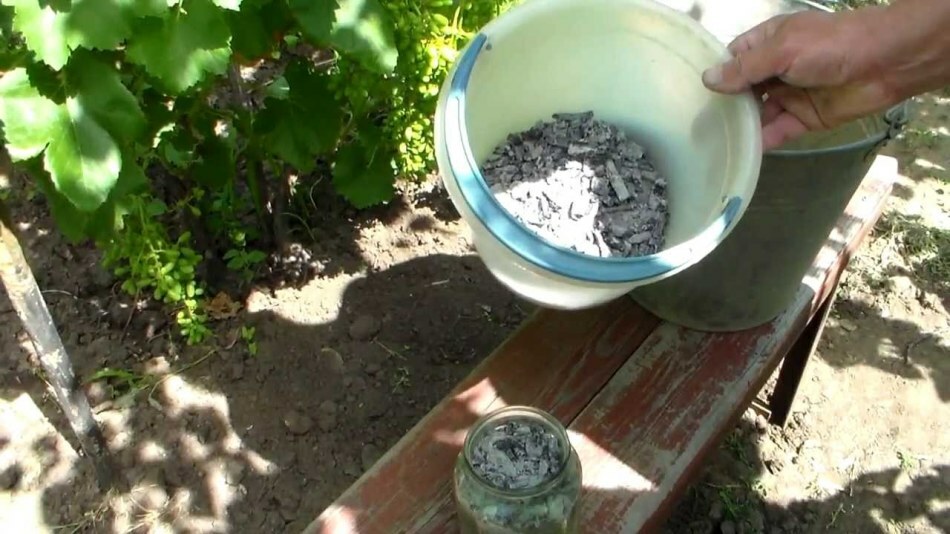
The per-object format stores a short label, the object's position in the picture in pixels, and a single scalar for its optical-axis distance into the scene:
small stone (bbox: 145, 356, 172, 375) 2.26
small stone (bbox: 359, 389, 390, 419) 2.22
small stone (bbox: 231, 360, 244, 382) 2.24
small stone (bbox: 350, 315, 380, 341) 2.33
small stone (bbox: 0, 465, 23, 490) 2.09
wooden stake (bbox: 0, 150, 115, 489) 1.69
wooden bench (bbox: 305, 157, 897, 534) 1.51
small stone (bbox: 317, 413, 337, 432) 2.17
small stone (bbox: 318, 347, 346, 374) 2.27
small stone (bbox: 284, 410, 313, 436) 2.15
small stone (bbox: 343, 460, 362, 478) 2.12
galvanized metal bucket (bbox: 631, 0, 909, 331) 1.49
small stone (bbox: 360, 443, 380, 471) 2.13
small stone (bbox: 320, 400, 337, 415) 2.20
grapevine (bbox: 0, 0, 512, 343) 1.49
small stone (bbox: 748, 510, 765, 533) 2.20
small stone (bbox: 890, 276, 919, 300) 2.74
